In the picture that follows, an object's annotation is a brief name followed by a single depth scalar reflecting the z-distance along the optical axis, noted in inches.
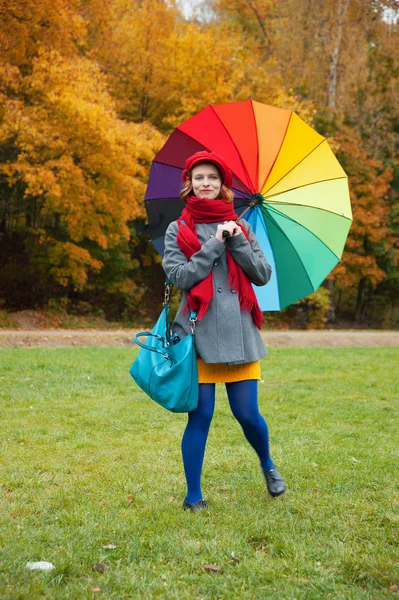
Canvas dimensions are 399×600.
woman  143.6
